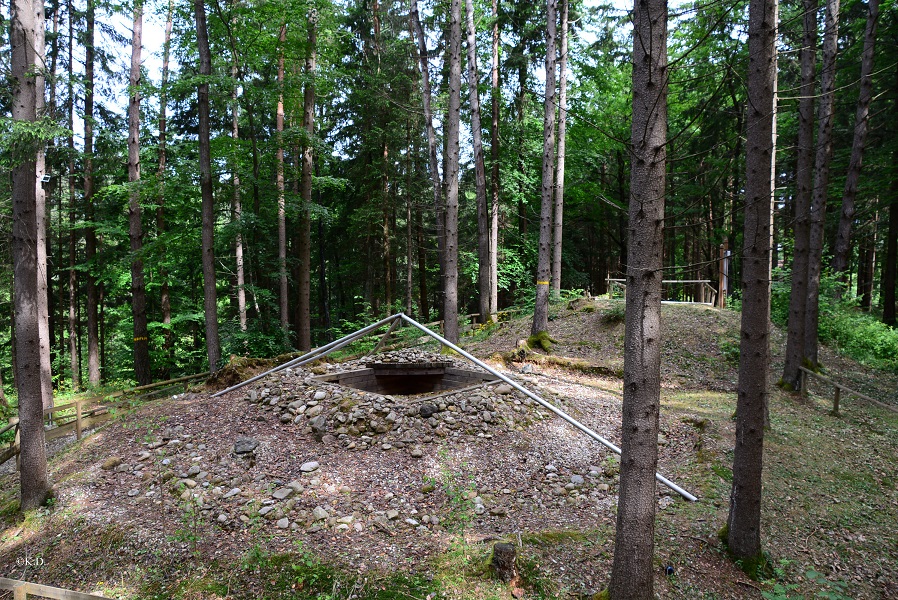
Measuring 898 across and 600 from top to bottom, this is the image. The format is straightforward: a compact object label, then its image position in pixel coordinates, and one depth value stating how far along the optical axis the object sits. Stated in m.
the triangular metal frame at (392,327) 4.99
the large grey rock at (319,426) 6.58
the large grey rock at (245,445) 6.16
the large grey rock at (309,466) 5.83
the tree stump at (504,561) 3.78
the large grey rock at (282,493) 5.26
